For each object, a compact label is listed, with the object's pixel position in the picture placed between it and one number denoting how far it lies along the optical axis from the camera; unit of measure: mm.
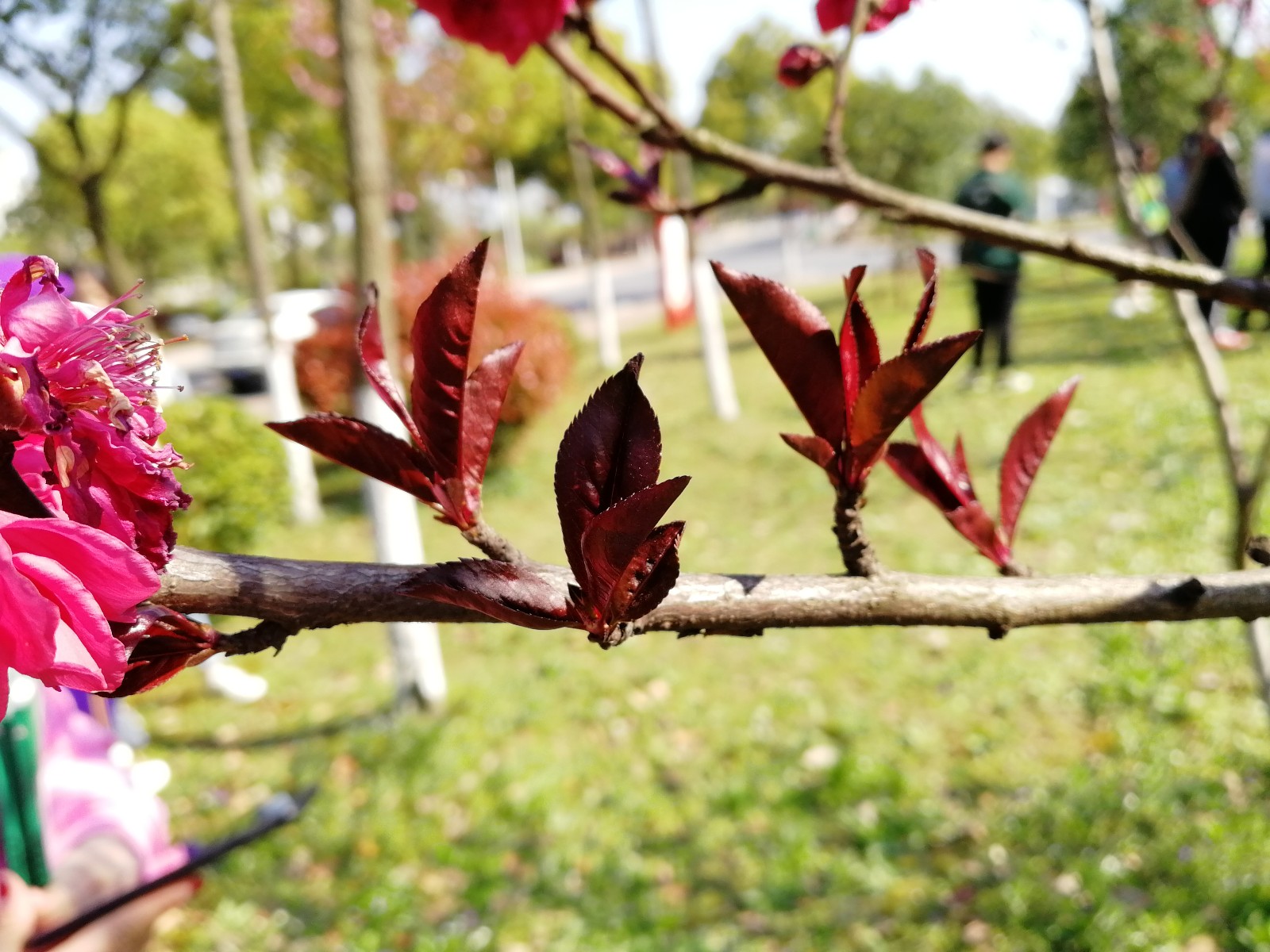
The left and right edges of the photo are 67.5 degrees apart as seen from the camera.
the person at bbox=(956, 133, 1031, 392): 7660
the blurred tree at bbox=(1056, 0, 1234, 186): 3031
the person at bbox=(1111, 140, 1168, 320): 6750
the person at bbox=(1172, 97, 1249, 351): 7027
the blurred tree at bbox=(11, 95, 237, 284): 25219
